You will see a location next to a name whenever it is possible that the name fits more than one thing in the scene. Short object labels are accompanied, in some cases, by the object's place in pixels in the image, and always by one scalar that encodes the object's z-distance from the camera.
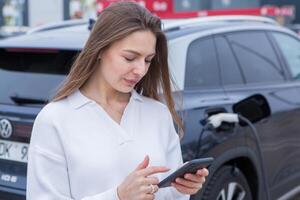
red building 11.75
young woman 2.53
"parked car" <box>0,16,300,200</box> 4.60
